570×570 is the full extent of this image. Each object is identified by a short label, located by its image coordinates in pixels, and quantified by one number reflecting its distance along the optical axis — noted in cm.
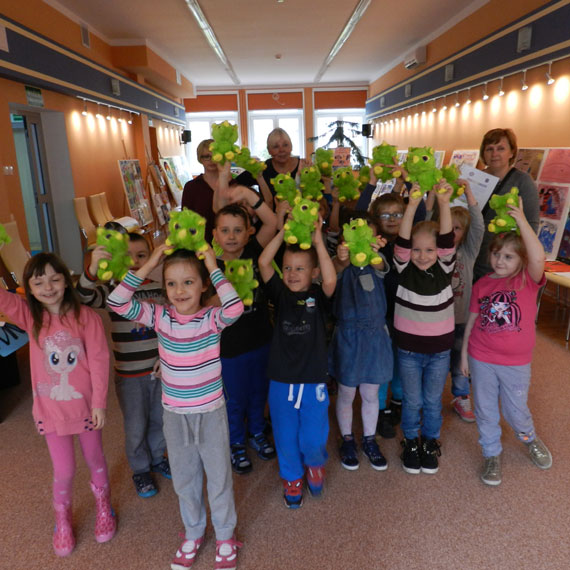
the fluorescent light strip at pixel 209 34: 635
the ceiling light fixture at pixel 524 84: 519
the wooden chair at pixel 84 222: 666
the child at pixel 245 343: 224
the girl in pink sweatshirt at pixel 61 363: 191
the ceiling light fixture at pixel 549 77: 471
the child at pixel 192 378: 179
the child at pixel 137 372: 217
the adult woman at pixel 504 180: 314
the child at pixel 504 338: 223
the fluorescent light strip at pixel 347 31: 666
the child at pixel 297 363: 213
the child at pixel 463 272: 259
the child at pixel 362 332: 232
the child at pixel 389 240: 260
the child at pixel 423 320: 229
